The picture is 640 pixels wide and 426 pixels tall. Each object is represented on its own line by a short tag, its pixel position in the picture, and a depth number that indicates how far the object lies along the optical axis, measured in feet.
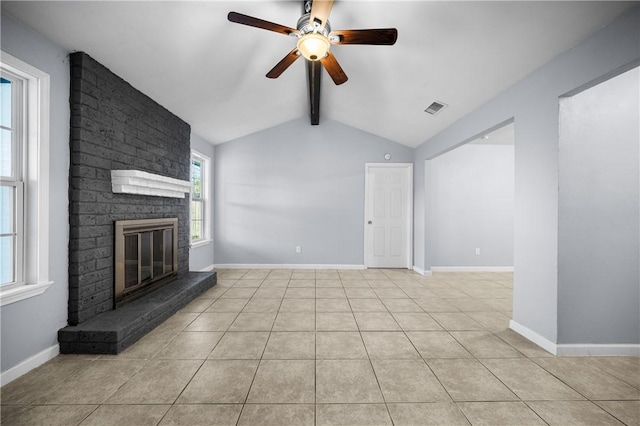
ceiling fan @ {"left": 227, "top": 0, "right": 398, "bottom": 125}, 6.04
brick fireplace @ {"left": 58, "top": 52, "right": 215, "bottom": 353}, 7.45
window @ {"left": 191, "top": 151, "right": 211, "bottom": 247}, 16.10
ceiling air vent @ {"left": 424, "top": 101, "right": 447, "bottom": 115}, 11.62
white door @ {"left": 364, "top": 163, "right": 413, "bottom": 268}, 17.92
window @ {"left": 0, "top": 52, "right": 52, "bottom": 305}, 6.30
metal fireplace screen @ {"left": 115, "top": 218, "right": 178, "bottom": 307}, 8.93
